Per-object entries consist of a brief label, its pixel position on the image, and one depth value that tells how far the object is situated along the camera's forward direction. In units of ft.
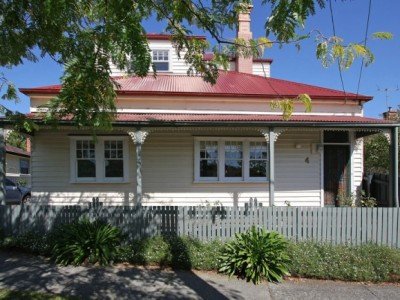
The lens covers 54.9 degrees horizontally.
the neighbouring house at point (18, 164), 105.16
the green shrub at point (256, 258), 23.08
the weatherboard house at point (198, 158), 41.98
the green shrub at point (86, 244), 25.03
